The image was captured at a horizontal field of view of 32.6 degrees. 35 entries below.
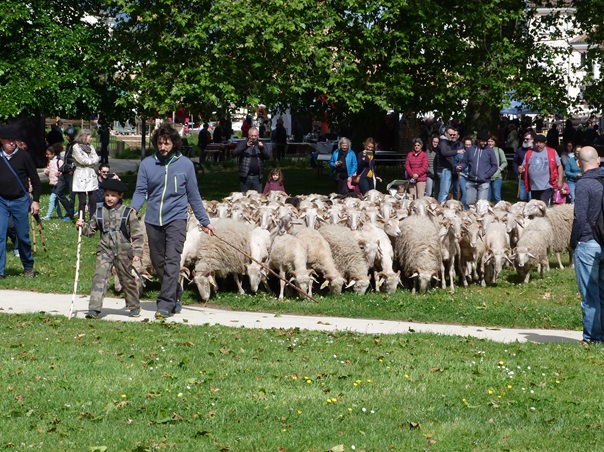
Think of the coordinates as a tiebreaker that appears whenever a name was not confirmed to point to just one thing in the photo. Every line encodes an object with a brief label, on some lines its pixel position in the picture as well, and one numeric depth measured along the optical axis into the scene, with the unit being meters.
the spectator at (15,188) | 14.84
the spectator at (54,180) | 22.30
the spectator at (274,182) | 20.31
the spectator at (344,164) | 21.00
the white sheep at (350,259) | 14.73
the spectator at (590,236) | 10.28
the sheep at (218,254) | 14.15
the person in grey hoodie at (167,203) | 12.38
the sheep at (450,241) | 15.95
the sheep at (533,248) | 16.14
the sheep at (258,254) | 14.62
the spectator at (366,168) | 21.06
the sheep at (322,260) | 14.45
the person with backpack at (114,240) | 12.23
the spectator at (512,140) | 33.94
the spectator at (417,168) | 22.44
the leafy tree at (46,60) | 26.05
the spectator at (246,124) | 45.03
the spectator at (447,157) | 22.45
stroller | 20.30
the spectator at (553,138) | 35.06
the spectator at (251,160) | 20.27
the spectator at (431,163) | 23.34
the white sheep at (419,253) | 15.22
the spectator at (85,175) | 19.30
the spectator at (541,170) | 20.00
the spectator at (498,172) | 21.77
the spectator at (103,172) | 17.50
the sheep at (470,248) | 16.19
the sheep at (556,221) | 17.78
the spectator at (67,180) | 21.94
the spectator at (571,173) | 21.23
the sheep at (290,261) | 14.32
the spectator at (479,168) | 21.09
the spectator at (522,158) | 21.39
